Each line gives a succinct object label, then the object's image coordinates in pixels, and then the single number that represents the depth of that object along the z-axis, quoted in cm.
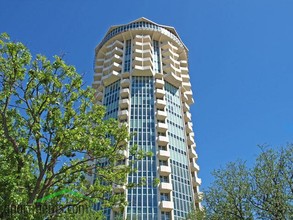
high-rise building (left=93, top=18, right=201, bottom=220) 5059
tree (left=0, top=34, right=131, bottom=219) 1642
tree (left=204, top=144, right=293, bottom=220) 2125
